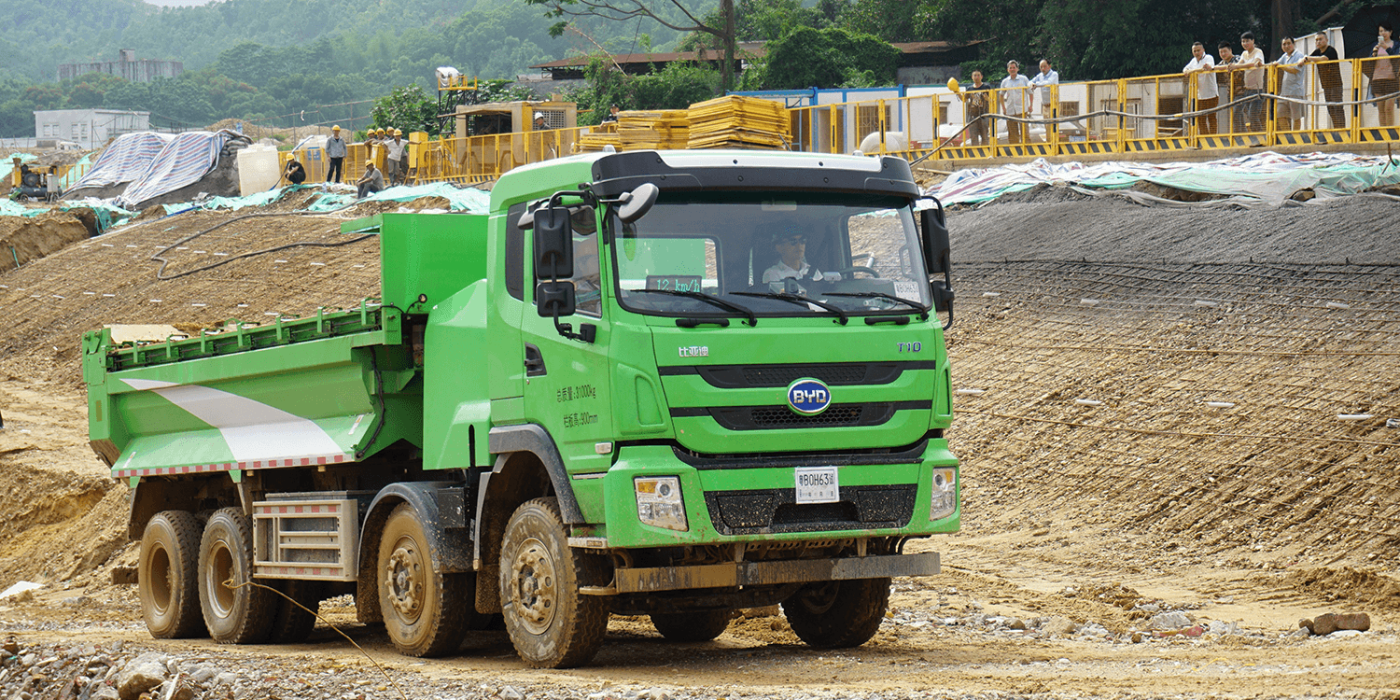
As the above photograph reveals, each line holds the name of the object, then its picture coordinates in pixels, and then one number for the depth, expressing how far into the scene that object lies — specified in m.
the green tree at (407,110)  59.44
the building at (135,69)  179.25
